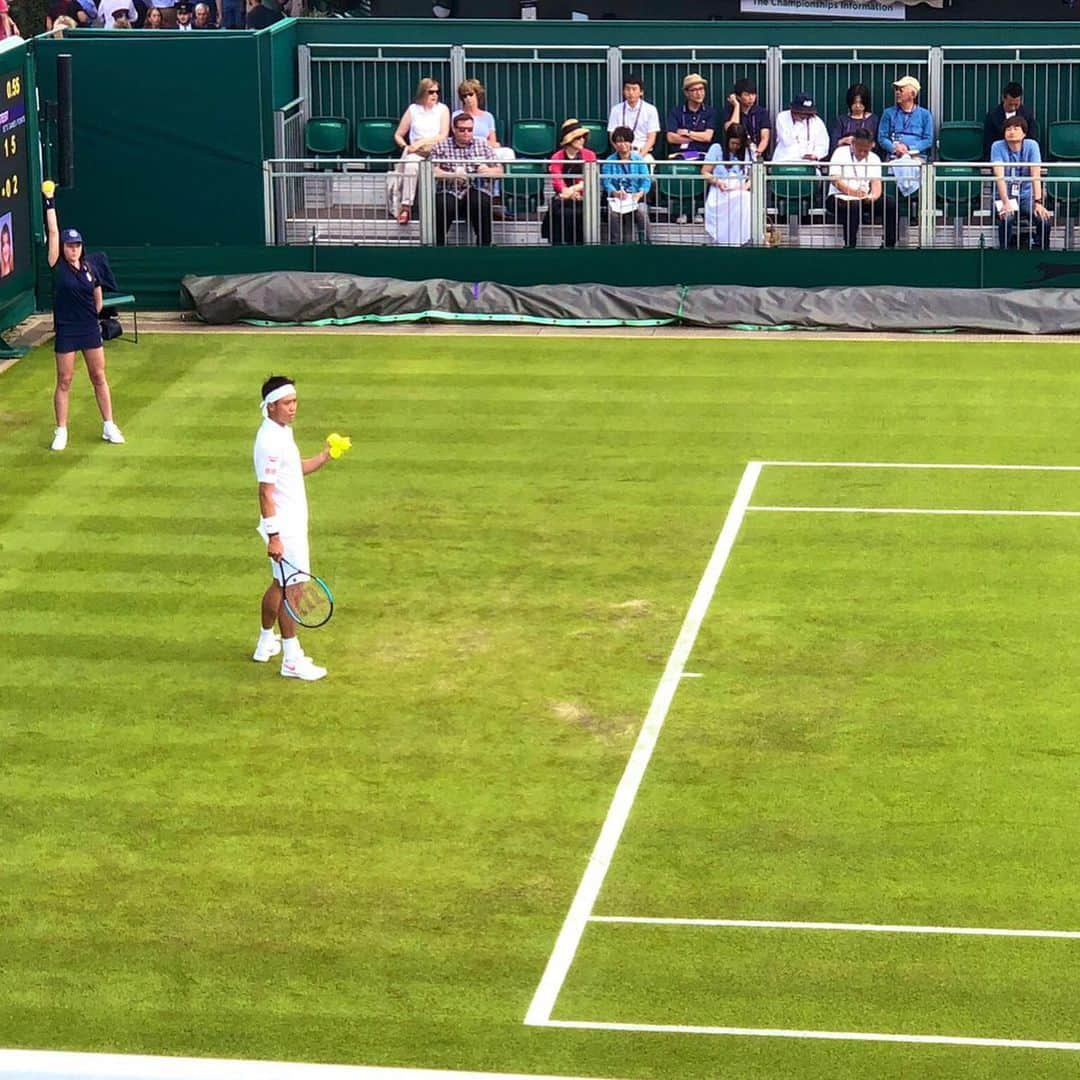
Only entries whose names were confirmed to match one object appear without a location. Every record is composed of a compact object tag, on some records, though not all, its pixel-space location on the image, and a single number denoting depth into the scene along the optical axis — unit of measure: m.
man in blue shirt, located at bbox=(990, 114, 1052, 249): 26.47
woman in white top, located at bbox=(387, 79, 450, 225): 27.59
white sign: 30.98
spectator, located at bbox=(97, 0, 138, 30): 32.75
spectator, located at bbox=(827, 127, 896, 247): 26.73
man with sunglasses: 27.33
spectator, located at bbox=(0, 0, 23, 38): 29.41
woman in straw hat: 27.14
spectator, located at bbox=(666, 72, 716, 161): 28.38
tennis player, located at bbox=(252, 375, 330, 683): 14.67
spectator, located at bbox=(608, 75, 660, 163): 28.45
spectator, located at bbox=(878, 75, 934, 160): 28.20
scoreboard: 25.25
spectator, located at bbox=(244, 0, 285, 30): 31.98
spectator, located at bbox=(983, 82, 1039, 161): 27.95
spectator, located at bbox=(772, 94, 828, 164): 28.14
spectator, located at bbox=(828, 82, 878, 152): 27.84
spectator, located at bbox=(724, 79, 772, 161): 28.11
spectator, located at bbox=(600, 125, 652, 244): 27.06
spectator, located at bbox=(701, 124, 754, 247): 26.97
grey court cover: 25.78
